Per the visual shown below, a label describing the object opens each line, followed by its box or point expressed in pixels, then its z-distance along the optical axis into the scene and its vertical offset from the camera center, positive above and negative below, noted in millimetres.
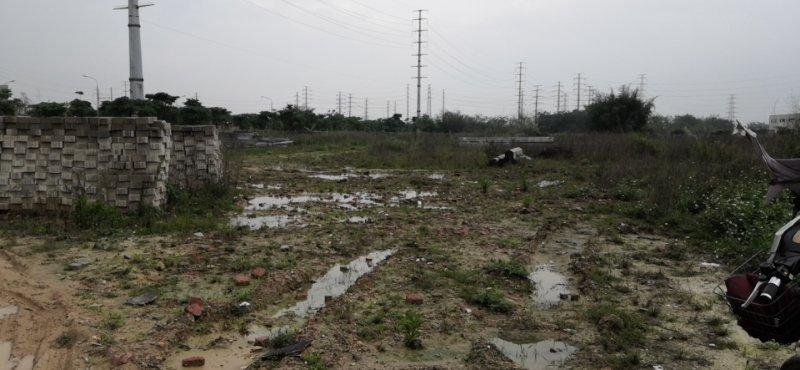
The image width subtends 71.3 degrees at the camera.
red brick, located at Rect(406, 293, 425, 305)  4766 -1336
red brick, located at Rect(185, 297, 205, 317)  4363 -1322
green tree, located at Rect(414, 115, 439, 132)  40375 +1295
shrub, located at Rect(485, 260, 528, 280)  5602 -1276
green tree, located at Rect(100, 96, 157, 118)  19484 +1134
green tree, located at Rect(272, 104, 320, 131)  36719 +1464
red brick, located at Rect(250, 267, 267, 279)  5336 -1264
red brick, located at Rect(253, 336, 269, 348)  3915 -1410
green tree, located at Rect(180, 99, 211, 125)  25125 +1237
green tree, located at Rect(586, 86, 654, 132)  27594 +1681
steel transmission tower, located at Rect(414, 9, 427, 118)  41294 +5751
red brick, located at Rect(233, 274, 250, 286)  5133 -1286
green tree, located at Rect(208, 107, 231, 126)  30250 +1369
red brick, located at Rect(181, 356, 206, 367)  3641 -1444
